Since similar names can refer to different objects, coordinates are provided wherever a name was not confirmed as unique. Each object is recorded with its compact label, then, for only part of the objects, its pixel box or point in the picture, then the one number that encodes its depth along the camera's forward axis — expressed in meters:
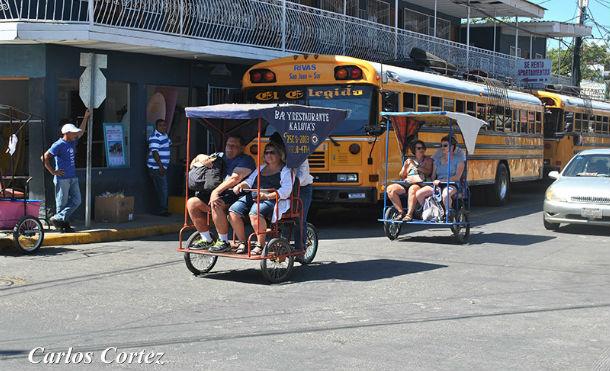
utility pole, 36.01
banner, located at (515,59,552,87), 31.02
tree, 59.41
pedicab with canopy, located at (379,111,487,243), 12.73
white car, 14.03
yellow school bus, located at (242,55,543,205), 14.24
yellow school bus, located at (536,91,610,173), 24.55
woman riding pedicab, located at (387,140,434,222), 12.97
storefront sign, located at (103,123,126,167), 15.45
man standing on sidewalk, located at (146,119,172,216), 15.49
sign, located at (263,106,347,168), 9.35
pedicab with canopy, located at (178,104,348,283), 9.20
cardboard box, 14.50
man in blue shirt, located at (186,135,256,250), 9.44
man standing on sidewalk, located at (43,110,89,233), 12.73
